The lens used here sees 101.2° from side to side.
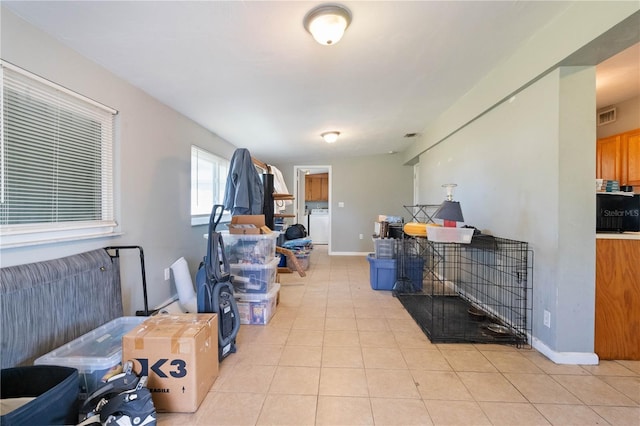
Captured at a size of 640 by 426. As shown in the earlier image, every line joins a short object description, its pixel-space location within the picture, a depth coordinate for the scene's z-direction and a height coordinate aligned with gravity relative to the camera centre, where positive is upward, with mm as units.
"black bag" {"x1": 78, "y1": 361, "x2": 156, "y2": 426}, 1148 -868
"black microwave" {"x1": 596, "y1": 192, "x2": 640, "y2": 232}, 1883 +18
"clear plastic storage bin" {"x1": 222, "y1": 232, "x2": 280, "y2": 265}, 2545 -353
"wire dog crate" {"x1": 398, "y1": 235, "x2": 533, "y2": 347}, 2113 -880
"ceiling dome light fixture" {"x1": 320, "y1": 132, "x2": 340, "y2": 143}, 3949 +1149
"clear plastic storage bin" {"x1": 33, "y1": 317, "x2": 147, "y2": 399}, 1341 -784
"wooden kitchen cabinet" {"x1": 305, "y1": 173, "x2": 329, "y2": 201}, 8266 +776
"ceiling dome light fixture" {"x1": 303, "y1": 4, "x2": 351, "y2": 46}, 1478 +1105
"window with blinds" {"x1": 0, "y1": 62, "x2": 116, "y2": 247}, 1437 +314
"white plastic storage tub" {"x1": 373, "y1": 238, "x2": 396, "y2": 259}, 3607 -506
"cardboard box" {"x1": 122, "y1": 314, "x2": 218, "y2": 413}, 1371 -803
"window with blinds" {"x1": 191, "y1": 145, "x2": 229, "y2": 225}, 3445 +437
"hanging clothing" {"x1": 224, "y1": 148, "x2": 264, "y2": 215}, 2787 +280
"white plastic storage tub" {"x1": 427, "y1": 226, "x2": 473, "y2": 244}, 2312 -208
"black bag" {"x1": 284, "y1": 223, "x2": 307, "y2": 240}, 4987 -411
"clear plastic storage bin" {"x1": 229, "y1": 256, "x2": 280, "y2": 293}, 2517 -633
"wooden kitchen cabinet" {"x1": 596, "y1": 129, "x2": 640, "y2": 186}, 2949 +638
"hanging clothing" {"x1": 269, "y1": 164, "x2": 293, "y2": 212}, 4422 +426
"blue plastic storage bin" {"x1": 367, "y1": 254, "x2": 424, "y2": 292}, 3479 -810
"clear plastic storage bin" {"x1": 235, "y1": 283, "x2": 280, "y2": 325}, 2479 -914
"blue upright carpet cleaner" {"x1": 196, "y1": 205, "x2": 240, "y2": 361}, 1889 -630
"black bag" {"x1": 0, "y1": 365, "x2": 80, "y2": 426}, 1030 -787
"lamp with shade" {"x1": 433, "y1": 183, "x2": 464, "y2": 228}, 2333 -5
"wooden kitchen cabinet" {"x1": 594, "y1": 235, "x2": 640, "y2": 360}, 1825 -603
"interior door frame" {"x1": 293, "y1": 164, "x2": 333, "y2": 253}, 6184 +671
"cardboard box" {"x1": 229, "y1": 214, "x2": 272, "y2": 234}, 2605 -118
